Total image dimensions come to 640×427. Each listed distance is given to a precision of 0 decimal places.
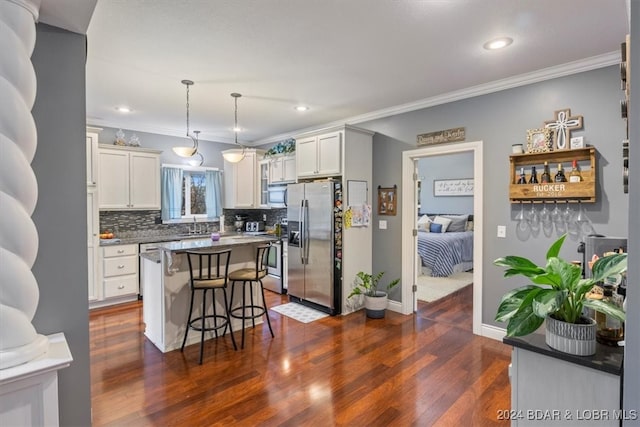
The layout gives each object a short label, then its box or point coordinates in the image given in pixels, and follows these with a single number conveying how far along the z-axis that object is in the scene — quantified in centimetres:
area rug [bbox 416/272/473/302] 506
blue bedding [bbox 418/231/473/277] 602
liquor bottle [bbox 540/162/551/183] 309
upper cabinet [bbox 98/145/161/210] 484
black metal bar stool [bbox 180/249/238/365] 310
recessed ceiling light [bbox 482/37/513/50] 255
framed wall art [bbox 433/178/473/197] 766
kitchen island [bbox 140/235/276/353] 320
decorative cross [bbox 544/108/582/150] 298
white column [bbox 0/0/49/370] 119
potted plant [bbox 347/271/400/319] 412
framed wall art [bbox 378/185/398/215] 437
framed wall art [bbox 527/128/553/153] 310
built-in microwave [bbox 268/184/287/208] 558
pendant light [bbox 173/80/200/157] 369
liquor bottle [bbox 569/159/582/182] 291
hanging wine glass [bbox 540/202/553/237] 316
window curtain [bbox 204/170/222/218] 623
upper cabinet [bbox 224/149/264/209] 607
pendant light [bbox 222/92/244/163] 410
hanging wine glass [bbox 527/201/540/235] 323
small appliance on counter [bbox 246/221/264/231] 629
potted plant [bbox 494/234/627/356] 121
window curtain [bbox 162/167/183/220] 564
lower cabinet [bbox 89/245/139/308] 456
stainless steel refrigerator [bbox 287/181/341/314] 429
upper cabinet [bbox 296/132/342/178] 427
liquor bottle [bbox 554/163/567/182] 300
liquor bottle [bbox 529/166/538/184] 318
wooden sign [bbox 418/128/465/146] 374
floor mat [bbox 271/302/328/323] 414
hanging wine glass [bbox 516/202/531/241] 330
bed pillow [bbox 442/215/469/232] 727
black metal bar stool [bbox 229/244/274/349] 333
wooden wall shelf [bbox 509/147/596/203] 286
